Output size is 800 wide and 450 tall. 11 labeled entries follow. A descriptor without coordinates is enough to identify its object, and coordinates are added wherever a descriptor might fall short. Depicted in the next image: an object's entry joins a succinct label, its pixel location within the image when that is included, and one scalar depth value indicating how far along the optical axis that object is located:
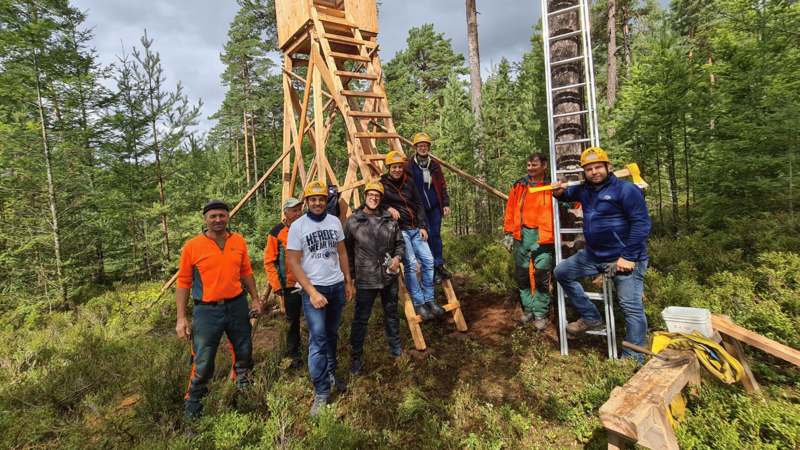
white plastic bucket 3.11
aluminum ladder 4.12
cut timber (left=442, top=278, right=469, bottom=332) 5.18
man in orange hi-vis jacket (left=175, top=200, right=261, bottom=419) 3.44
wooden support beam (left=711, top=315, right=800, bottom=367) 2.83
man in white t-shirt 3.63
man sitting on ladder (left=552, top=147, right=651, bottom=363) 3.61
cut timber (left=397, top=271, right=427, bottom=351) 4.60
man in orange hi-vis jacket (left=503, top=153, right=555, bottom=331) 4.89
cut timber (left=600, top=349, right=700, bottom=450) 2.04
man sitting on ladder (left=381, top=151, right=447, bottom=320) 4.89
